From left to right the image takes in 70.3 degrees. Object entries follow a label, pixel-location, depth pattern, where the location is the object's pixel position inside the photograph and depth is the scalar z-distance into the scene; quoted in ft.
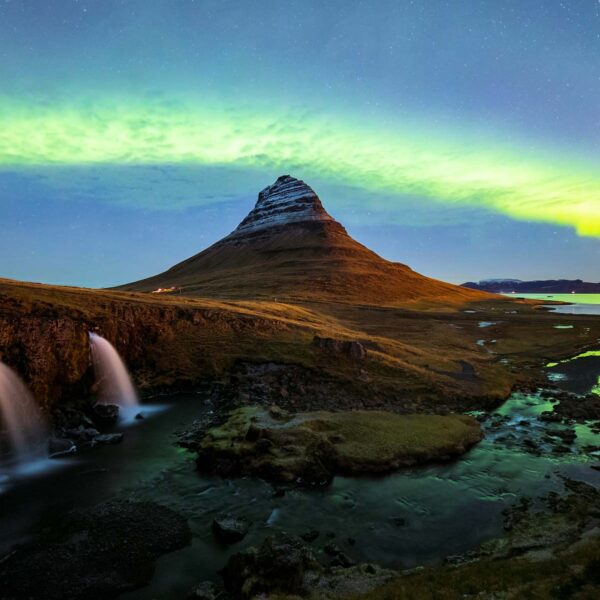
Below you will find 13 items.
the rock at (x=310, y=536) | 62.75
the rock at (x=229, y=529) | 62.75
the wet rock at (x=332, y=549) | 58.94
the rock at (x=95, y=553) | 52.60
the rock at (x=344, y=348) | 162.71
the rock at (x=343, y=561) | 55.84
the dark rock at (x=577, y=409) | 123.34
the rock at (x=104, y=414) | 118.11
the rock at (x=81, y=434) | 105.29
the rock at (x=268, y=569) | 49.29
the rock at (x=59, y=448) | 97.04
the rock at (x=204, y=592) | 49.65
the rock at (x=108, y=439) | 104.32
